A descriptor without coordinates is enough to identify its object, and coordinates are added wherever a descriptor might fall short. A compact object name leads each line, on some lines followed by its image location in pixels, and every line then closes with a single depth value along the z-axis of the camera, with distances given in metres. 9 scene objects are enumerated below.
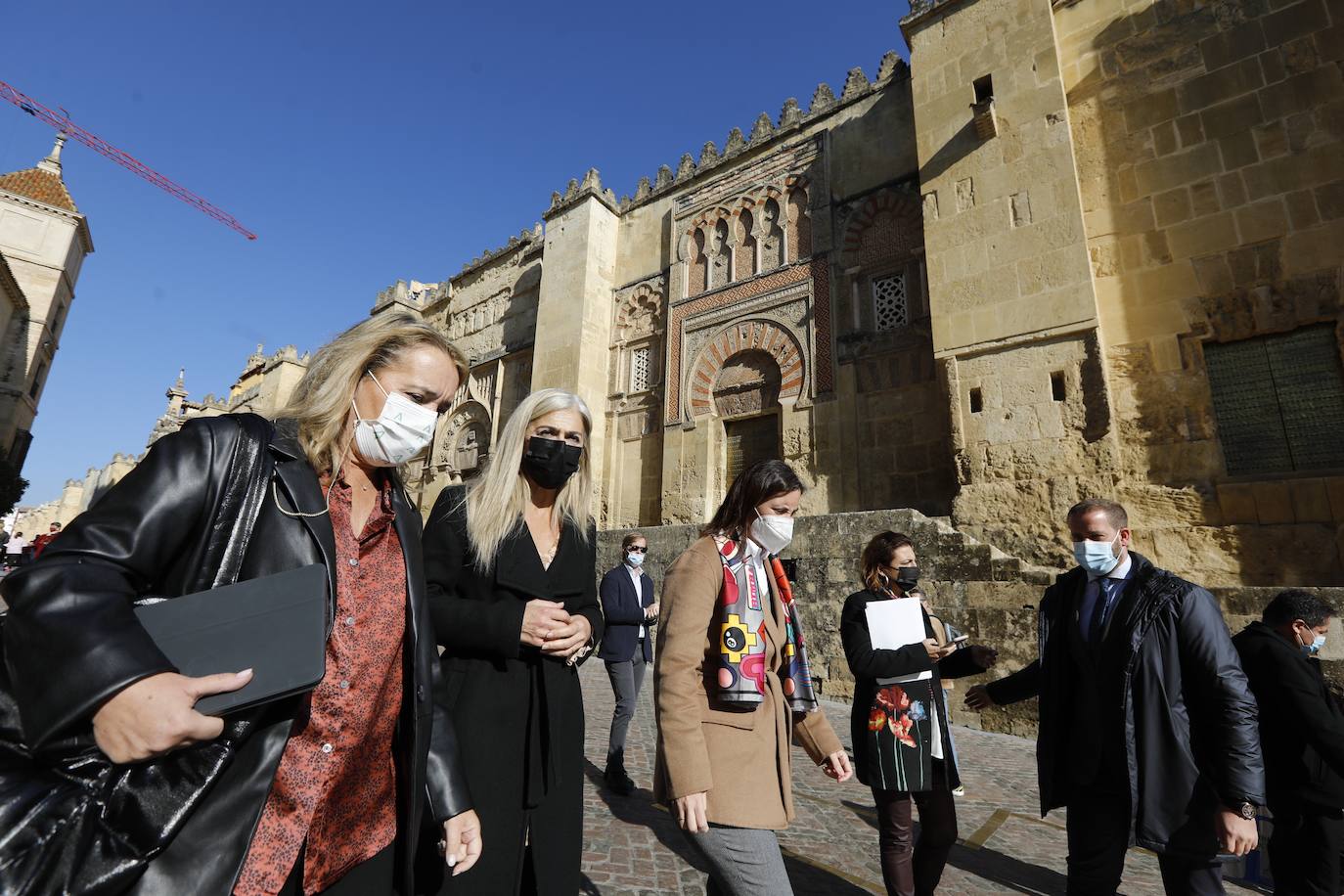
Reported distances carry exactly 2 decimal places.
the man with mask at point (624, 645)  4.23
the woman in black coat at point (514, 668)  1.66
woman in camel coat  1.74
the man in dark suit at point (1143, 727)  2.06
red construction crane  38.69
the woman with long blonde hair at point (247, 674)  0.86
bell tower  22.98
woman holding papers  2.57
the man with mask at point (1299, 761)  2.61
